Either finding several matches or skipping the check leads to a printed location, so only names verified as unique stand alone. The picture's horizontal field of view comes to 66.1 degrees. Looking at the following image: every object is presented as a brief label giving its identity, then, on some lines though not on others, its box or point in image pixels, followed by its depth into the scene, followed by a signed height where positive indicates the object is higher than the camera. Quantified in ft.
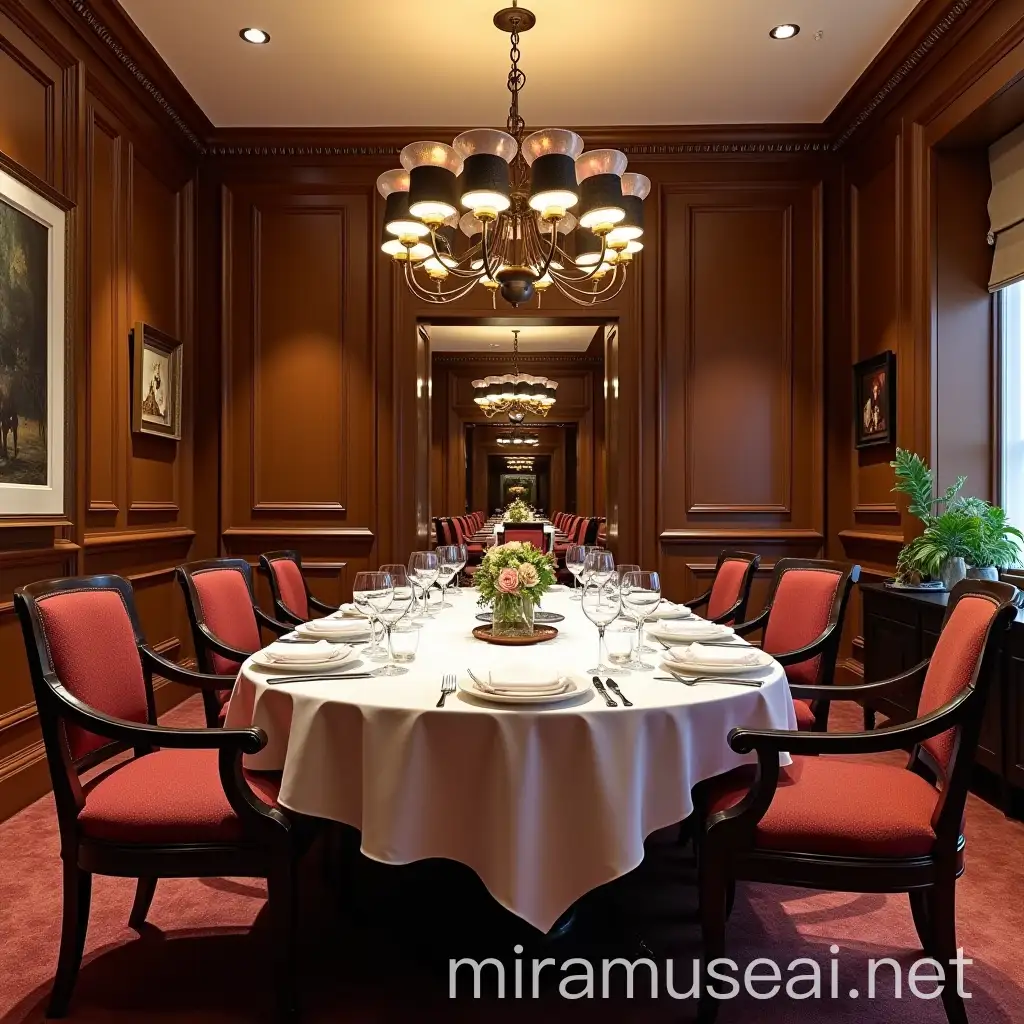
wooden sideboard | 9.32 -2.38
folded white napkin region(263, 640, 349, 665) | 6.45 -1.30
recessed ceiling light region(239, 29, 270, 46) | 12.71 +7.55
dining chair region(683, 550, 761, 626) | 10.89 -1.29
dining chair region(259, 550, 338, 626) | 11.00 -1.30
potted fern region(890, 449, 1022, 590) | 11.27 -0.69
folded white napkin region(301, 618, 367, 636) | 7.64 -1.28
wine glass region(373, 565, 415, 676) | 6.35 -0.96
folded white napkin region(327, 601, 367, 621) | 8.92 -1.33
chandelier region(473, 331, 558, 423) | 32.99 +4.46
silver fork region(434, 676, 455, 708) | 5.50 -1.39
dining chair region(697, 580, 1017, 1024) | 5.34 -2.26
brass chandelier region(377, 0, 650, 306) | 9.09 +3.67
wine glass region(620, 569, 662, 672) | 6.64 -0.88
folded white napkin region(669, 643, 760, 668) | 6.32 -1.30
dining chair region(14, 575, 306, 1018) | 5.60 -2.25
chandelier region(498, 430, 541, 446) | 54.77 +4.19
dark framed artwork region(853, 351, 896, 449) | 14.25 +1.86
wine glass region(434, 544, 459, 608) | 9.62 -0.79
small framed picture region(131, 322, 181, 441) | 13.92 +2.16
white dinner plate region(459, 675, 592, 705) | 5.32 -1.35
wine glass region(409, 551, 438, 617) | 8.25 -0.79
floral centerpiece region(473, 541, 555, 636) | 7.44 -0.86
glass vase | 7.62 -1.14
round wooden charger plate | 7.44 -1.34
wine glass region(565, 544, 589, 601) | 9.08 -0.70
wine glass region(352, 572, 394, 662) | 6.57 -0.82
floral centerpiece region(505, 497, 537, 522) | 32.14 -0.57
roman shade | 11.94 +4.50
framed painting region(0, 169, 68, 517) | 9.98 +1.96
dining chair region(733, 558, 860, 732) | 8.43 -1.45
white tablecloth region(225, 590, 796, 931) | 5.24 -1.89
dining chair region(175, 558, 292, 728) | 8.46 -1.39
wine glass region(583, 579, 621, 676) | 6.34 -0.90
